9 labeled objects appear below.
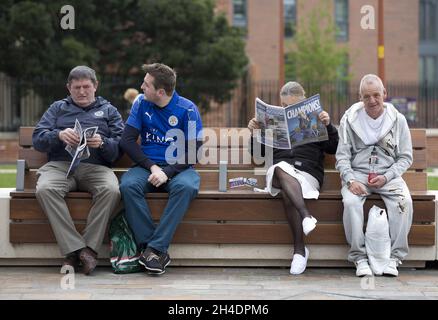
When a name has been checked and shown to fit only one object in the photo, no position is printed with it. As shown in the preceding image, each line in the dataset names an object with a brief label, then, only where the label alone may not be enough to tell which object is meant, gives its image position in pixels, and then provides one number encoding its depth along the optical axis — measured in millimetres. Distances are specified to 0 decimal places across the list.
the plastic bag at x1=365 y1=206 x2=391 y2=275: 10828
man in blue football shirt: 10758
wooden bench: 11180
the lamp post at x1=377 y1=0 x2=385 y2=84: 36962
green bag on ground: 10922
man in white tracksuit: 10891
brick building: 75687
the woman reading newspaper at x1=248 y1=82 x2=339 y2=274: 10953
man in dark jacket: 10828
